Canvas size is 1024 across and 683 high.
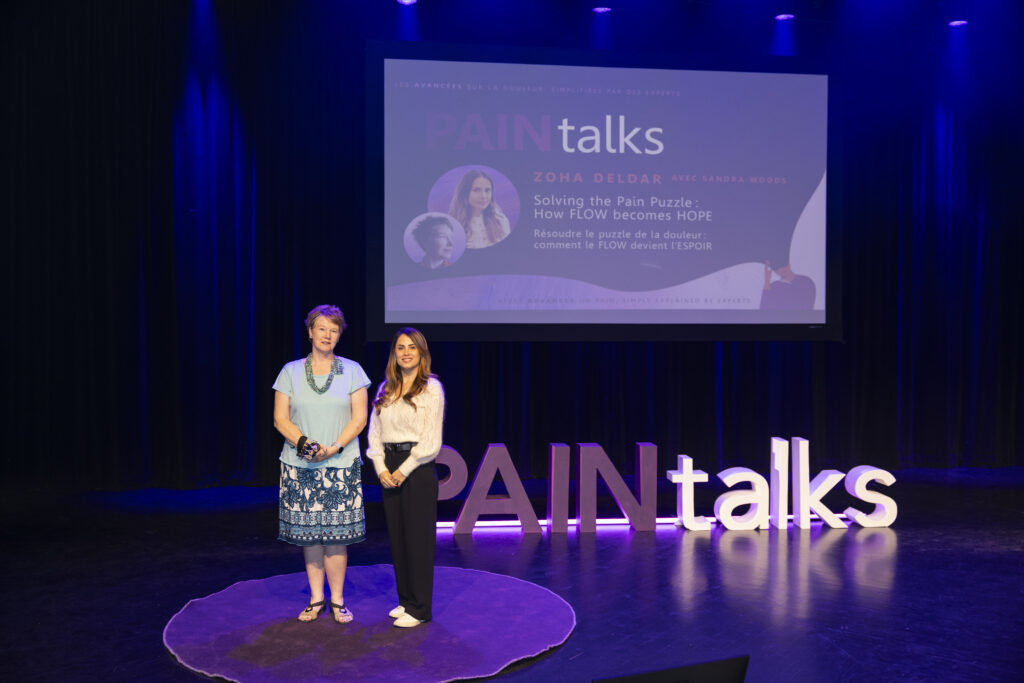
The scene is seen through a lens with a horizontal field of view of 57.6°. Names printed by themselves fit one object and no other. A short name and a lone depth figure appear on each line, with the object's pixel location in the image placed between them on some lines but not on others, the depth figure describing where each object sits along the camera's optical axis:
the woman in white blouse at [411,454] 3.64
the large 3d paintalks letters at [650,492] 5.40
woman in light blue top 3.58
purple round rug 3.26
